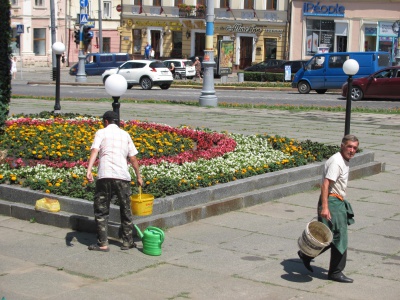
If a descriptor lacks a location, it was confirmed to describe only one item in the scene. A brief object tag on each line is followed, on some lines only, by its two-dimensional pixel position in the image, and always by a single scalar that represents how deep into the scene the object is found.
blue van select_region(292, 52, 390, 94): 33.94
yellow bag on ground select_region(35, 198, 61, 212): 9.56
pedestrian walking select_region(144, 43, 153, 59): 57.22
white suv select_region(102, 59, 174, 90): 38.38
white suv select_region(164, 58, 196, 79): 49.31
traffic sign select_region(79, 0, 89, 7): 50.12
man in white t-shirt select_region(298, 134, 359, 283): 7.50
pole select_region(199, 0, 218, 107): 25.25
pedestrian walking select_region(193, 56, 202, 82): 47.30
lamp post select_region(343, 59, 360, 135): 13.91
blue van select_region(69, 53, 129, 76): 52.62
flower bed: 10.45
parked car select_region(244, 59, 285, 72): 48.72
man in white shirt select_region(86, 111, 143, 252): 8.38
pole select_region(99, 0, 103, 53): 61.55
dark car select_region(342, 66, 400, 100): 28.94
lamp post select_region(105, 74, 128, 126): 10.04
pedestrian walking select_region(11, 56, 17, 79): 44.59
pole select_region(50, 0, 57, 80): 49.22
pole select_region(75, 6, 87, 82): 45.19
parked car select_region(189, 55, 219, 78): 46.65
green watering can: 8.21
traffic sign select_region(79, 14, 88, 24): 45.88
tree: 12.23
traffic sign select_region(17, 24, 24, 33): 47.47
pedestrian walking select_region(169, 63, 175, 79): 47.35
